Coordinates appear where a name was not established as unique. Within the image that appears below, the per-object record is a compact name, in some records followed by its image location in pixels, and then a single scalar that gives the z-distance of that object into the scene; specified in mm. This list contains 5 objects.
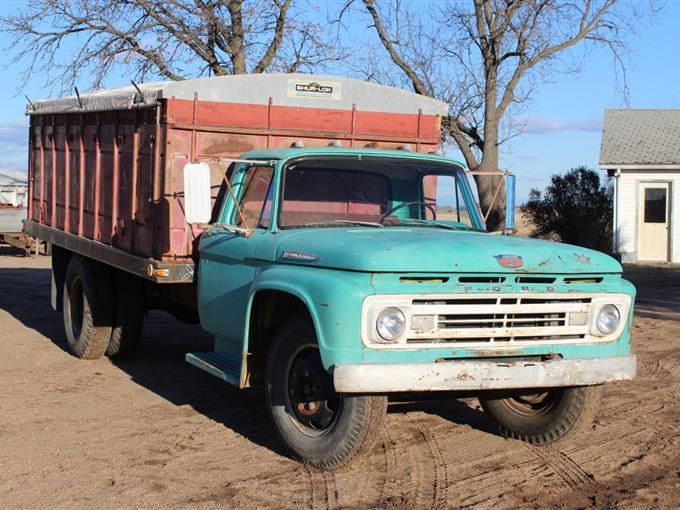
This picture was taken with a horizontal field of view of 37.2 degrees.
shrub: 25016
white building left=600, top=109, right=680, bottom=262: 24797
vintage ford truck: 5844
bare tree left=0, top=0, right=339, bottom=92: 19844
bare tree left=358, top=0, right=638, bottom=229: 21312
